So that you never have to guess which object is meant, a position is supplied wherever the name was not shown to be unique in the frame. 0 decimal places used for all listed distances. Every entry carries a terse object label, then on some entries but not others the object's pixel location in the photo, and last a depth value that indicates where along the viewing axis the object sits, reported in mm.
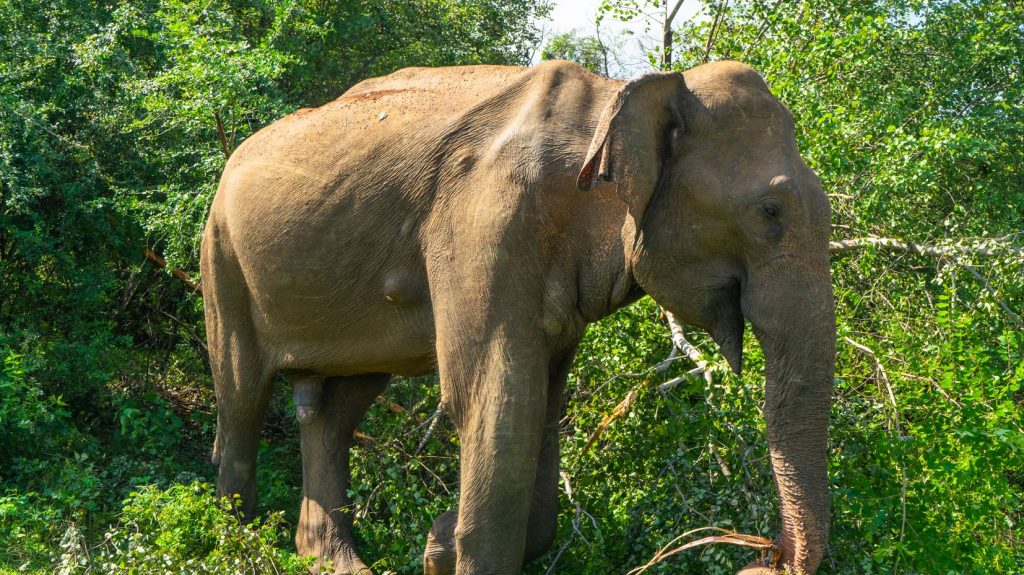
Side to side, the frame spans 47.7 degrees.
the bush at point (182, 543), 4867
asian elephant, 3816
